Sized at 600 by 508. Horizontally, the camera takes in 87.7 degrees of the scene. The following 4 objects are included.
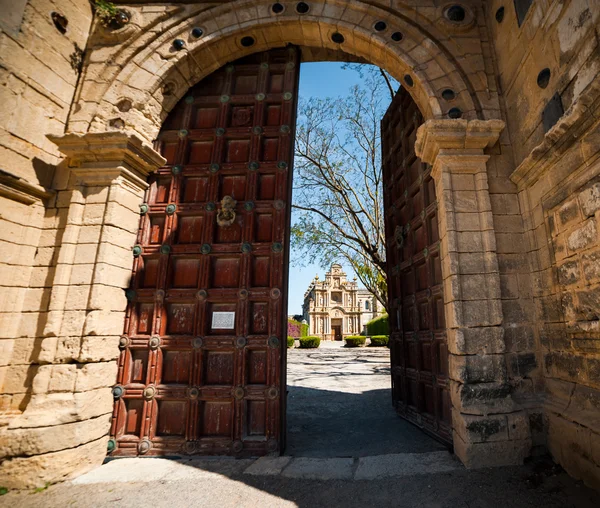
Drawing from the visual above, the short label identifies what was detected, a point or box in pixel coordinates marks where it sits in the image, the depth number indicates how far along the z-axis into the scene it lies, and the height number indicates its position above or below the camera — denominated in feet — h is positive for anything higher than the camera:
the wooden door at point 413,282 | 11.19 +1.90
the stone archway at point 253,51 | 11.96 +11.16
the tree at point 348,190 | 32.55 +14.31
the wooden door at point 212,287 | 10.39 +1.31
